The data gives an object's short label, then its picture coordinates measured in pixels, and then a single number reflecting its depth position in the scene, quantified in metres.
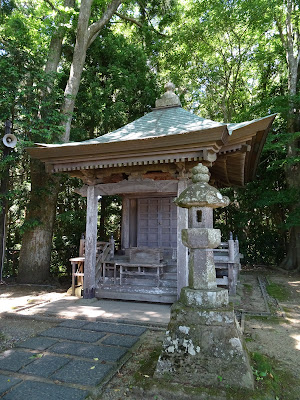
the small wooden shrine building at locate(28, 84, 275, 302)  5.09
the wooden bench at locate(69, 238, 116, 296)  6.74
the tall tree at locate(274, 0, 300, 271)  10.71
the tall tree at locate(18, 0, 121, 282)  8.81
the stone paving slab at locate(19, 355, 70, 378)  3.09
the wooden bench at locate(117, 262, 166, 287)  6.06
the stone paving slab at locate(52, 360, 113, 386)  2.92
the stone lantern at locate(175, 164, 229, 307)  3.04
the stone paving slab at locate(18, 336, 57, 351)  3.79
